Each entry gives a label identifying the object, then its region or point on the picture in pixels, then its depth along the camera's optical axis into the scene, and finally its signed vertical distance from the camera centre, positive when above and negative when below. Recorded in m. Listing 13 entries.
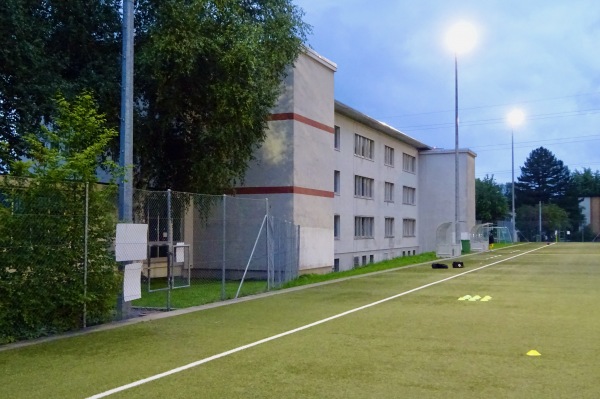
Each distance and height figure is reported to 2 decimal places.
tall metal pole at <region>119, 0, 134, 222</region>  13.55 +2.43
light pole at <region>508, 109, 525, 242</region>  64.96 +1.94
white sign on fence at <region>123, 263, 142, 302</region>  12.81 -1.03
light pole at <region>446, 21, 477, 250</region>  39.22 +6.29
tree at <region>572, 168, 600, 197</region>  128.50 +9.74
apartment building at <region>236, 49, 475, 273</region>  27.50 +3.06
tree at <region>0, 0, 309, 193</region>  18.86 +4.97
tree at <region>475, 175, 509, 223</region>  86.29 +4.11
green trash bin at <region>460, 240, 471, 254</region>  46.22 -1.02
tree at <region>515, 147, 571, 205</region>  120.88 +9.86
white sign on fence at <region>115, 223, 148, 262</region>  12.58 -0.23
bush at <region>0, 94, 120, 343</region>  10.66 -0.09
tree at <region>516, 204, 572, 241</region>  103.31 +1.82
